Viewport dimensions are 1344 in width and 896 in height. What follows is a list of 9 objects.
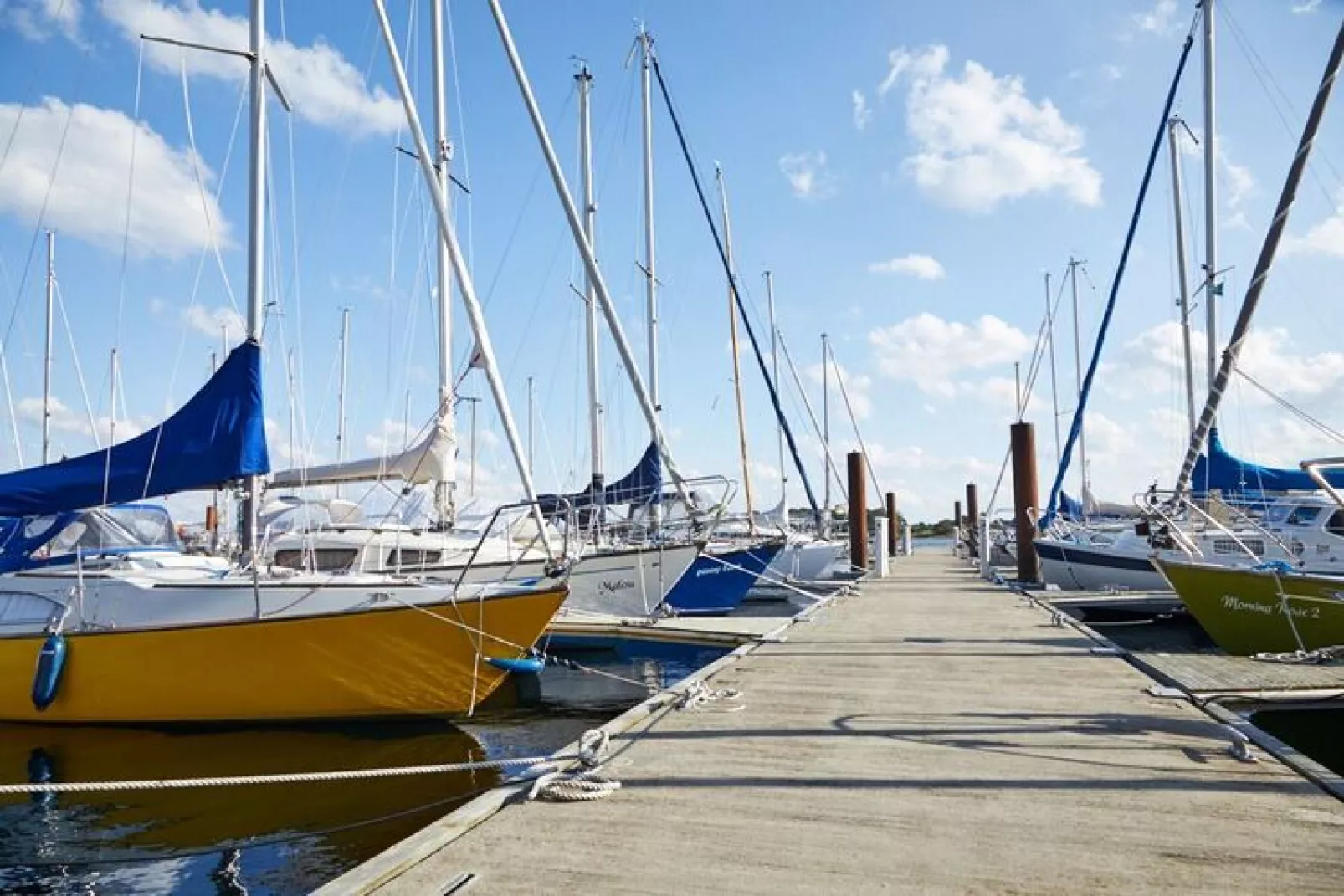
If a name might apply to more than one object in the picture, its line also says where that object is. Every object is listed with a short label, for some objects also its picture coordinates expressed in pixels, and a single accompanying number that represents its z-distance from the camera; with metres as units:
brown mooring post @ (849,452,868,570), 22.55
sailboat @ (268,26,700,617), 13.49
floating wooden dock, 3.62
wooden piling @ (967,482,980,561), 33.28
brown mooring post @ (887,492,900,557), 35.44
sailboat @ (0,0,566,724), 9.35
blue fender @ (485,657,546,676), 9.26
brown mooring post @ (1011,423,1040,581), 18.02
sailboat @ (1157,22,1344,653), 9.53
